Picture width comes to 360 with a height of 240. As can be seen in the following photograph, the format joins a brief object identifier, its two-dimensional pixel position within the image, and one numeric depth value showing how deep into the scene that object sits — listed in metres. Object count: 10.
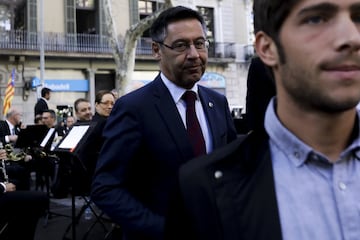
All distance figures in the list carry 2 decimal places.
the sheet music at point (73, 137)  5.38
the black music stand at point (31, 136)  7.21
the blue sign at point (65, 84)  18.95
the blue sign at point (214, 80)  22.72
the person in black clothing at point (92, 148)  5.25
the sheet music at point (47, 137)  7.18
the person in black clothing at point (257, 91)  1.48
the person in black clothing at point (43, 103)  10.57
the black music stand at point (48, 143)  7.11
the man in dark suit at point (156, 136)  1.88
